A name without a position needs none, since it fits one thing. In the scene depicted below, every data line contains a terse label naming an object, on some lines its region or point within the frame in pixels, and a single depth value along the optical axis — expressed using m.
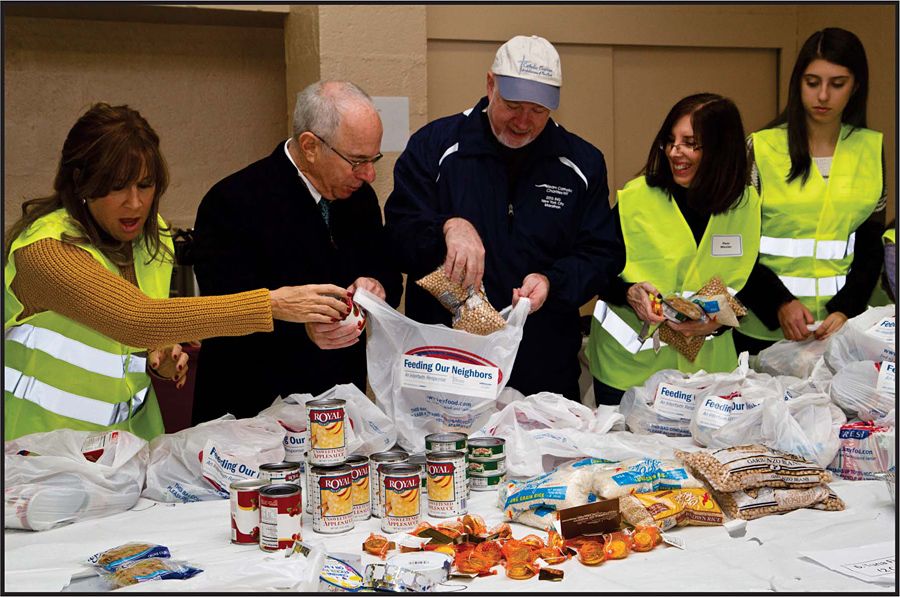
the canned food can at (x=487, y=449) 2.11
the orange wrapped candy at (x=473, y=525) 1.80
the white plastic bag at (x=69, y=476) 1.90
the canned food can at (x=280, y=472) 1.86
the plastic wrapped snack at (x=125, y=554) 1.66
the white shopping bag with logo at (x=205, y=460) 2.11
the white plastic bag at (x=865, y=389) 2.26
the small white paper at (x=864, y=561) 1.63
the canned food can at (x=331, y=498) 1.83
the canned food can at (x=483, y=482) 2.13
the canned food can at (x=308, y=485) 1.89
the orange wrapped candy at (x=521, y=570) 1.62
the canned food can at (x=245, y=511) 1.79
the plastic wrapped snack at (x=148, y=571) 1.62
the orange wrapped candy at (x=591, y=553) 1.67
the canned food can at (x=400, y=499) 1.82
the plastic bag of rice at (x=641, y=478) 1.89
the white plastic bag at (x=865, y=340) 2.42
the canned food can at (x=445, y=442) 2.02
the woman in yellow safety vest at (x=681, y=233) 2.90
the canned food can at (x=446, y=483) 1.93
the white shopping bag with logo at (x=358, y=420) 2.26
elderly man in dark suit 2.56
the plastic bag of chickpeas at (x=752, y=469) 1.94
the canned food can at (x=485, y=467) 2.13
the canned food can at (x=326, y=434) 1.90
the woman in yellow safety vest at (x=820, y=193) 3.09
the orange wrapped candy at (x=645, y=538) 1.73
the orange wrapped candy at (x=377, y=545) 1.73
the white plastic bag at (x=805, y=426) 2.15
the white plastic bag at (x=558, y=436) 2.18
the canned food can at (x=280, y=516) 1.72
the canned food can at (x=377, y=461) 1.93
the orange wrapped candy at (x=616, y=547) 1.70
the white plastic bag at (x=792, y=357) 2.78
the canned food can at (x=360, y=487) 1.87
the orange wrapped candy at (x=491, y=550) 1.66
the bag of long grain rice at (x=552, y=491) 1.85
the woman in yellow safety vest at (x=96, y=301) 2.10
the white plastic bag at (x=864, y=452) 2.15
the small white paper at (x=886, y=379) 2.26
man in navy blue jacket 2.72
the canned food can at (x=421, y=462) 1.94
